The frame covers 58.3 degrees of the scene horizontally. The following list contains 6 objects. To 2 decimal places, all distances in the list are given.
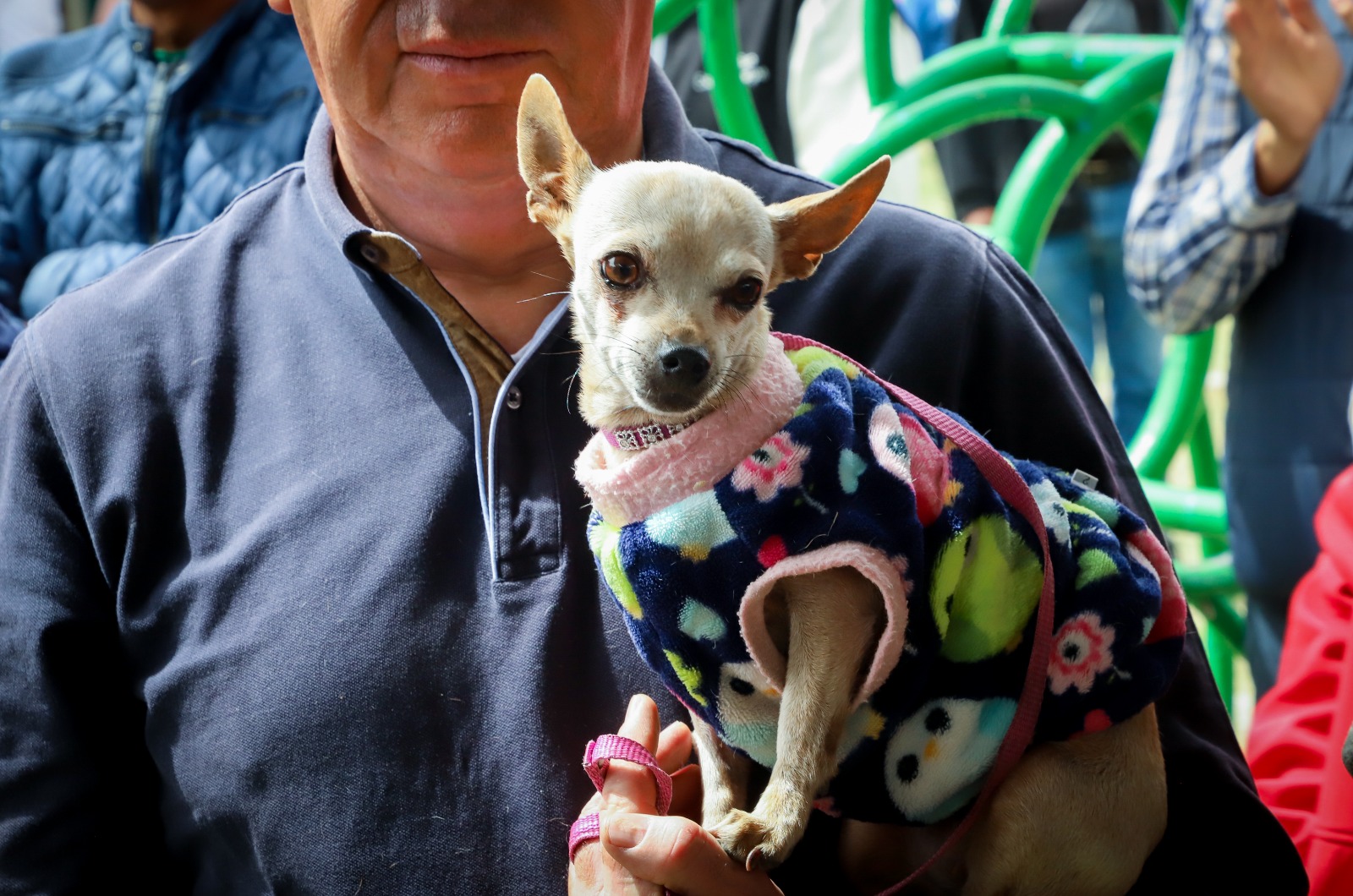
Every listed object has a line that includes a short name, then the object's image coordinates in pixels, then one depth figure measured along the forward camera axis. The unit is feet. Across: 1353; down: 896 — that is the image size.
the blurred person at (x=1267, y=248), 7.84
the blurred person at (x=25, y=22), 13.66
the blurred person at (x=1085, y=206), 12.80
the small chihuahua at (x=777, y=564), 3.78
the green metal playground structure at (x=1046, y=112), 7.82
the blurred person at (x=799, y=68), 12.89
